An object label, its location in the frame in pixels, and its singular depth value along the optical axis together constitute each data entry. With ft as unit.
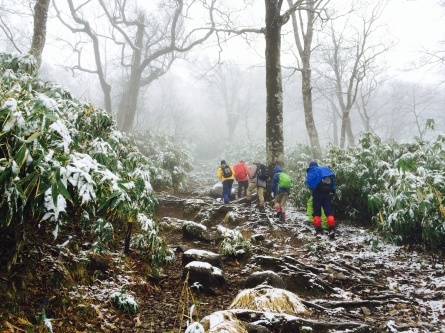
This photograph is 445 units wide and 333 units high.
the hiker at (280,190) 24.26
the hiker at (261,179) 26.86
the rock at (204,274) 12.32
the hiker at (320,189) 20.77
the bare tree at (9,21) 43.47
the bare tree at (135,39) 50.94
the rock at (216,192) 38.86
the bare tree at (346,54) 50.61
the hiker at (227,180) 33.55
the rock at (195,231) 19.10
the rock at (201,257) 14.12
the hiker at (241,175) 35.29
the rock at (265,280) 12.24
